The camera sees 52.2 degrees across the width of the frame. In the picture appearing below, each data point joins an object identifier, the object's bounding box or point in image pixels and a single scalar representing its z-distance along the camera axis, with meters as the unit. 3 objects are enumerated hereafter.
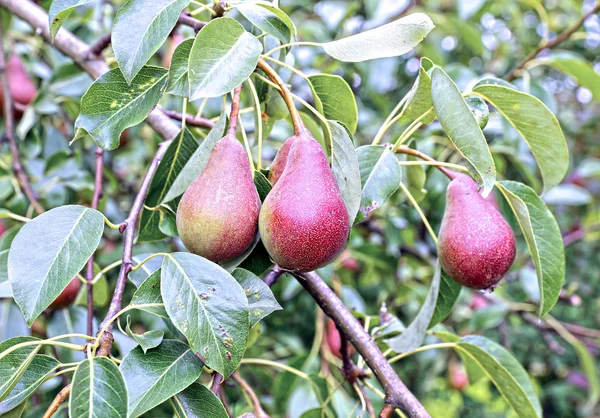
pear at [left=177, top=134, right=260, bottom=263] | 0.66
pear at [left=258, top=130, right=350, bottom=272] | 0.64
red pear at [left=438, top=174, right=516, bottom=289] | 0.78
